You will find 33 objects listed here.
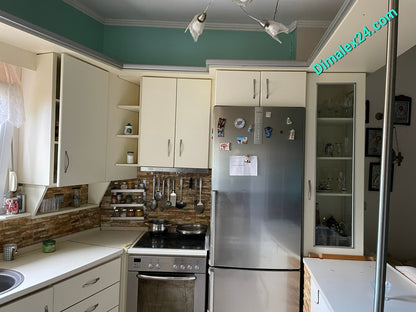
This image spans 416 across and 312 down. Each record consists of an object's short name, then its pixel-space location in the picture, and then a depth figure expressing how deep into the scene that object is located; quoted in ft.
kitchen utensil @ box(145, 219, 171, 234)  8.02
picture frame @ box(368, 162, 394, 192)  8.50
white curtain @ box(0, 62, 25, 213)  5.87
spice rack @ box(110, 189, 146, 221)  8.39
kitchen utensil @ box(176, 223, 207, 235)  7.83
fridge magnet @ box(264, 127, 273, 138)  6.51
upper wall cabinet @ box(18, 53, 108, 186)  6.09
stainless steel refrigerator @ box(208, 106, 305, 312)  6.49
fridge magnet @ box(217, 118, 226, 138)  6.60
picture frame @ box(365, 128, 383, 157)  8.48
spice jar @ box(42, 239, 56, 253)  6.40
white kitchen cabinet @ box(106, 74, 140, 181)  7.54
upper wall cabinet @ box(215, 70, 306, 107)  6.69
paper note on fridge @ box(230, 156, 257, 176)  6.51
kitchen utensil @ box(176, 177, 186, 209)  8.50
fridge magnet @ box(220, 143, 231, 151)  6.59
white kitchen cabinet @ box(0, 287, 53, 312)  4.43
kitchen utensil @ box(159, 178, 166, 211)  8.59
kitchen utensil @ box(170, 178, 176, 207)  8.59
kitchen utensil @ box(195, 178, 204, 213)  8.50
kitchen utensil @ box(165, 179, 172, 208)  8.45
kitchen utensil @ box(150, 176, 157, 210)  8.49
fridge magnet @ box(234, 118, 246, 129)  6.57
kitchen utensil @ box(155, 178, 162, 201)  8.54
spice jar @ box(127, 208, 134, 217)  8.64
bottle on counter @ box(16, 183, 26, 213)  6.10
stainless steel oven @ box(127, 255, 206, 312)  6.75
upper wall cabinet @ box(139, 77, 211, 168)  7.66
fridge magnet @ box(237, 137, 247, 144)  6.56
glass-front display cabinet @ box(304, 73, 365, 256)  6.63
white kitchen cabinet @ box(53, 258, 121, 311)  5.26
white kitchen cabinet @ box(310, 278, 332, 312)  4.70
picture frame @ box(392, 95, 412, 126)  8.60
